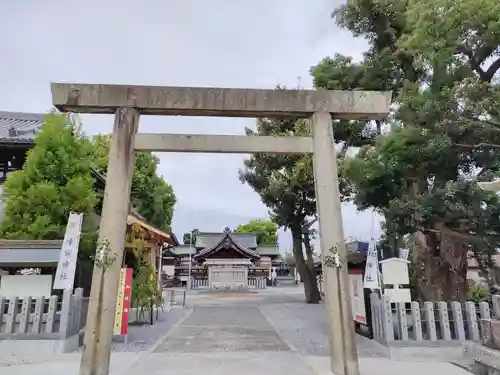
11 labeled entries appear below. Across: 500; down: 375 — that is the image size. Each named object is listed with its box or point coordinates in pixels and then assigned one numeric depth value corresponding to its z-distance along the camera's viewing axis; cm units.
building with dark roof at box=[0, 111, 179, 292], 891
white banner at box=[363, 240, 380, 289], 871
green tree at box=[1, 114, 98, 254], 1053
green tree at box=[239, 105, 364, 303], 1883
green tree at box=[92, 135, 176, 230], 2539
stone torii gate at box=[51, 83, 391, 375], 571
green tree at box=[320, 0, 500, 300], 768
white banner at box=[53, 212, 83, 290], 831
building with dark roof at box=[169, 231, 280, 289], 3916
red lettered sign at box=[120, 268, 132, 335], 906
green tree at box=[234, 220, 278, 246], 7144
